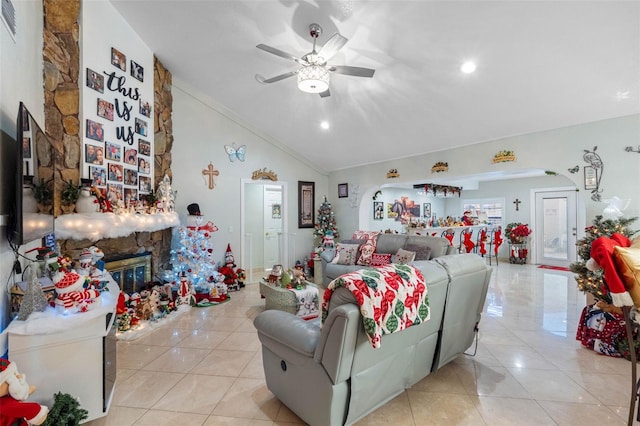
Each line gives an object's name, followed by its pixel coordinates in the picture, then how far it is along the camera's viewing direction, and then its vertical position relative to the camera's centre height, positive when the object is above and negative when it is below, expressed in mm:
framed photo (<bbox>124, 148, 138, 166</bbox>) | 3932 +784
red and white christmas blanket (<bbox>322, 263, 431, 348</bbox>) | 1602 -503
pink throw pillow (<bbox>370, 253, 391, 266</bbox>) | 4984 -816
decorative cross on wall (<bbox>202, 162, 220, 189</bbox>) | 5641 +782
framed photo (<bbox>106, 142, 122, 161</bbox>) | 3628 +791
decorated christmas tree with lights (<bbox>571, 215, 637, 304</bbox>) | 2947 -453
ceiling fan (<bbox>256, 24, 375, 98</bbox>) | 2727 +1373
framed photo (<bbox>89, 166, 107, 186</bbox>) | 3398 +456
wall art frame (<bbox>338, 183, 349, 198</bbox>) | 7107 +547
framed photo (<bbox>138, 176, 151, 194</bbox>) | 4262 +437
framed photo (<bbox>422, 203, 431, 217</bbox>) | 9656 +72
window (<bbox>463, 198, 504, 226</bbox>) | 8789 +13
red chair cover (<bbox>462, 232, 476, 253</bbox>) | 7594 -822
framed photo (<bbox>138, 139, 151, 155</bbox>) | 4238 +985
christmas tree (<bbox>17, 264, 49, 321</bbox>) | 1784 -534
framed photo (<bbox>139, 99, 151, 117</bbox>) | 4242 +1567
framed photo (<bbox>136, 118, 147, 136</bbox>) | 4160 +1257
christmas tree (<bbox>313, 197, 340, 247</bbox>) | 7000 -264
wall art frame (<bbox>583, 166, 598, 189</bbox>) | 3670 +429
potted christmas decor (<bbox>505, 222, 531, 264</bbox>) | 7809 -791
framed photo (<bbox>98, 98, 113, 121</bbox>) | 3496 +1282
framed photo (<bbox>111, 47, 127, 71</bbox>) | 3678 +1997
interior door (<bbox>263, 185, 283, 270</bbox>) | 7527 -304
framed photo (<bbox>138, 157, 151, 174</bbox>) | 4241 +702
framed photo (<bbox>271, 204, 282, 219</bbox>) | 7652 +37
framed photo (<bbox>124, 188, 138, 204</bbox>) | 3945 +254
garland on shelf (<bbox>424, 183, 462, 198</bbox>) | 8148 +649
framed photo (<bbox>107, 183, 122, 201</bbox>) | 3561 +277
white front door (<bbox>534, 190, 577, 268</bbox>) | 7410 -429
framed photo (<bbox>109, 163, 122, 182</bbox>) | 3670 +530
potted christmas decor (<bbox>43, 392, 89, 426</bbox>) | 1539 -1087
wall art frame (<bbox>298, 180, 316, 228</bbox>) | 7004 +203
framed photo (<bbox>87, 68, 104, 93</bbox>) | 3336 +1561
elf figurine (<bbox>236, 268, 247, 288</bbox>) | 5684 -1248
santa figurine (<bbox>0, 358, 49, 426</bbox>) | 1226 -815
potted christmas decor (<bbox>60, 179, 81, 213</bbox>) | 3037 +183
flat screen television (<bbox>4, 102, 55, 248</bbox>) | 1740 +201
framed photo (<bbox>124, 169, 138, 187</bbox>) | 3947 +502
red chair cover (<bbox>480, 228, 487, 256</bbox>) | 8148 -831
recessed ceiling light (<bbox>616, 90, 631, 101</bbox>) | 3191 +1290
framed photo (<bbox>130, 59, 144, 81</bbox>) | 4023 +2013
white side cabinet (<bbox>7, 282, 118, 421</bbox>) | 1671 -858
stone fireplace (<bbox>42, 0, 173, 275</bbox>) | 2936 +1298
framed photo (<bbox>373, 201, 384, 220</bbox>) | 8117 +53
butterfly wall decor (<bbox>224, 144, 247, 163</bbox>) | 5906 +1258
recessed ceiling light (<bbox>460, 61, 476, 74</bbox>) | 3287 +1659
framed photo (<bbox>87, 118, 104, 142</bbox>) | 3344 +974
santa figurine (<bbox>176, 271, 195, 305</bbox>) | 4496 -1271
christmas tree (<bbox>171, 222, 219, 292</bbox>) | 4758 -723
